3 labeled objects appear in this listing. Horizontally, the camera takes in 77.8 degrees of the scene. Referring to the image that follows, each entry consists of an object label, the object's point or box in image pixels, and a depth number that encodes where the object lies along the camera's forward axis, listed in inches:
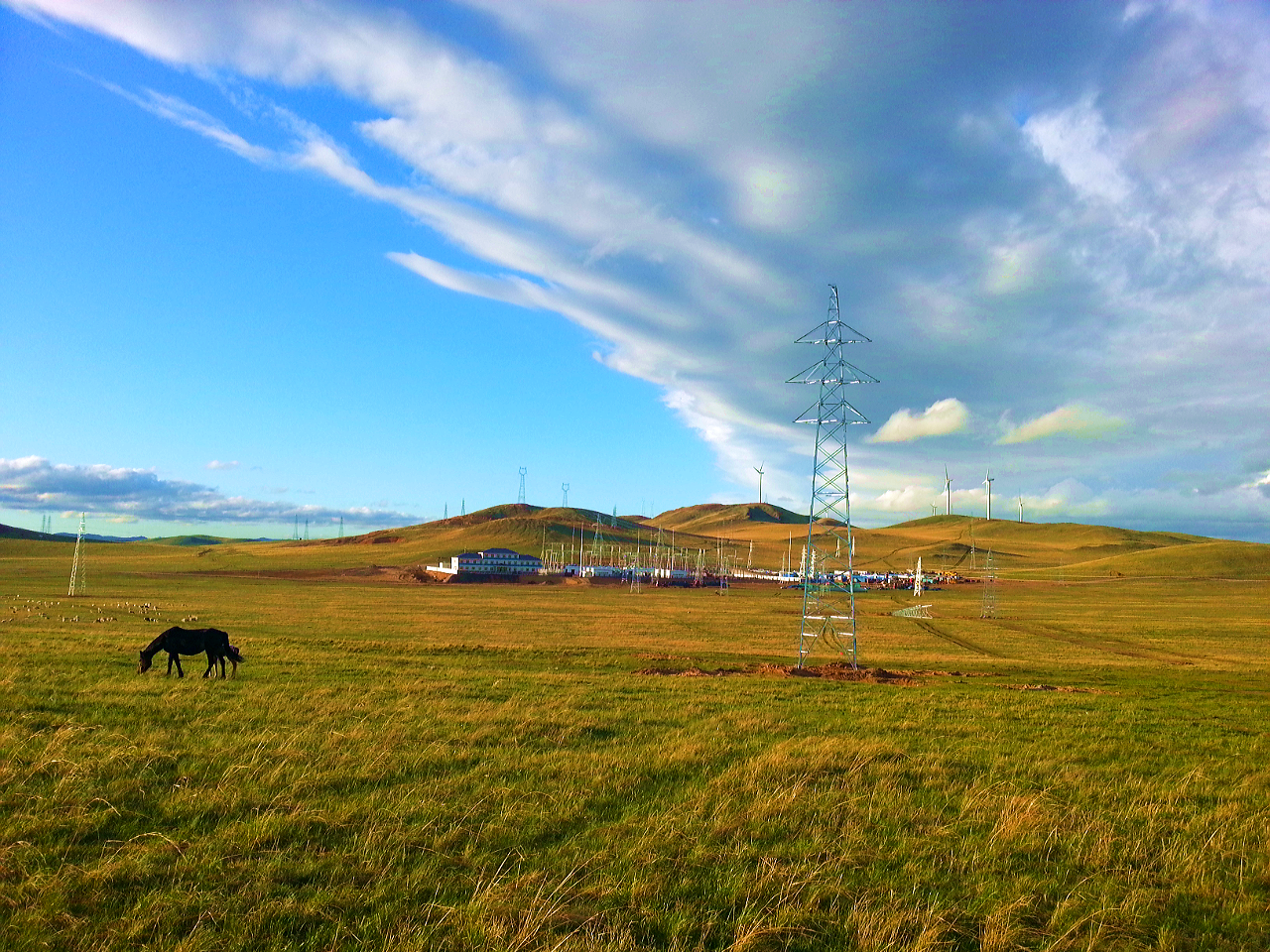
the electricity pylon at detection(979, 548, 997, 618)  3679.6
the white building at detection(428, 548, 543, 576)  7055.1
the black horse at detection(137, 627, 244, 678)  897.5
